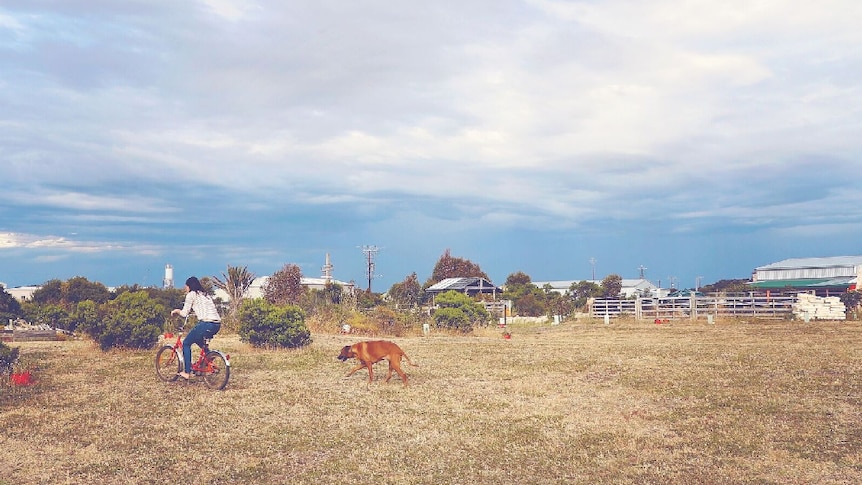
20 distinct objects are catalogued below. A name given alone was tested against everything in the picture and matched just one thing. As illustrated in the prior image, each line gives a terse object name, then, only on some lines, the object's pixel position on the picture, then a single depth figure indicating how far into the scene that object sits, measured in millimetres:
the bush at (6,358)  13320
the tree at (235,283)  31094
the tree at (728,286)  72638
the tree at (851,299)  38000
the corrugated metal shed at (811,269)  73875
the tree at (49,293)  38000
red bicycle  12070
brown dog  12970
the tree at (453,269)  79750
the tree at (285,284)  41491
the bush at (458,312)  30391
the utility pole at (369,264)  81188
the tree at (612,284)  75000
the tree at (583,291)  69125
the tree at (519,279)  73062
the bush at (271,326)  18891
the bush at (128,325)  17812
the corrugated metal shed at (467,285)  64312
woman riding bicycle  12062
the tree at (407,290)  53906
